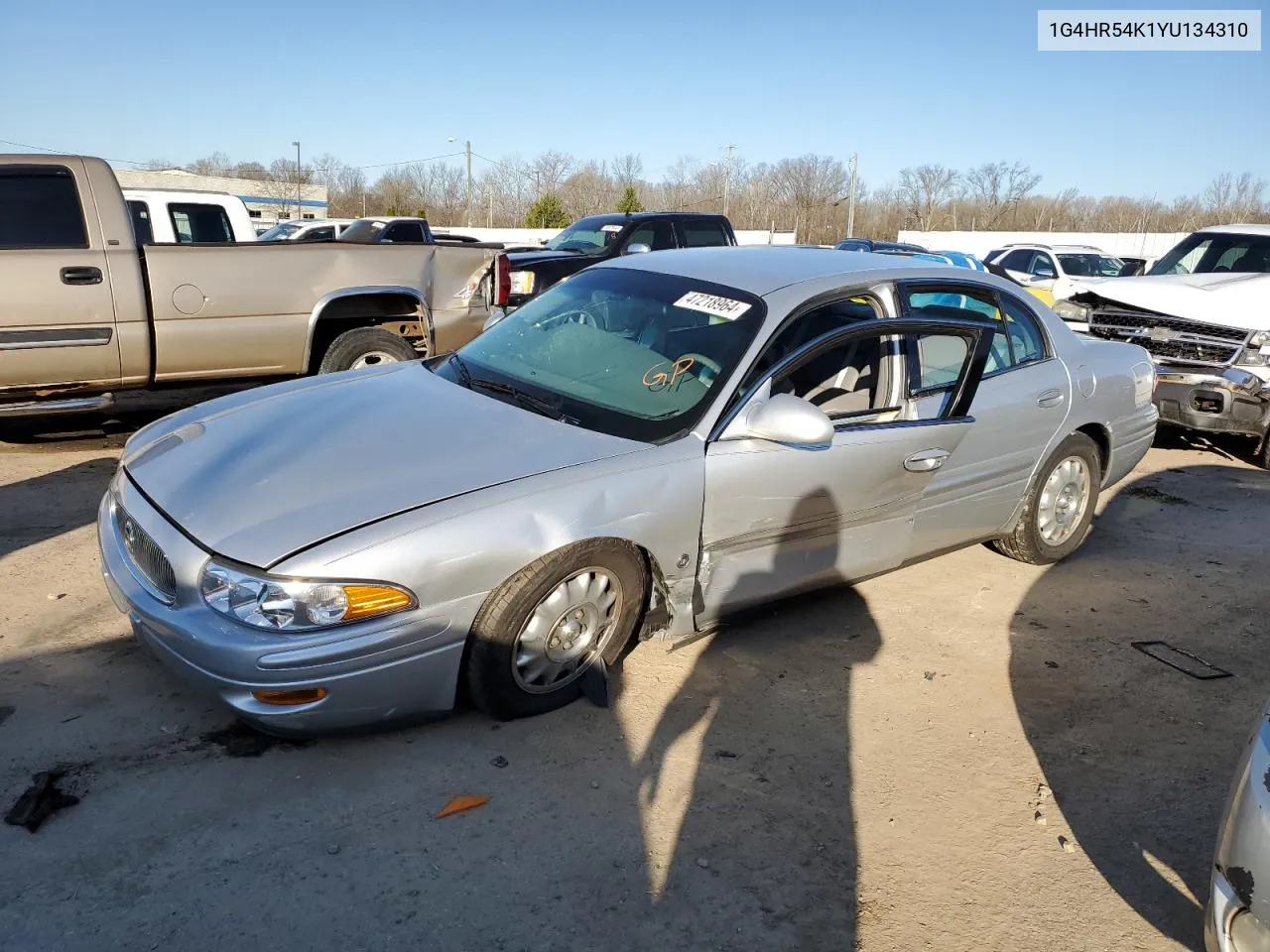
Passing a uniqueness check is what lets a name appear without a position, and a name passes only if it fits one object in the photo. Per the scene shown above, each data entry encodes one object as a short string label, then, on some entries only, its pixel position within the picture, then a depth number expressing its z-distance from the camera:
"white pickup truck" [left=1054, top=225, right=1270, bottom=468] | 7.52
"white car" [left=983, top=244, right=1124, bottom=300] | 17.88
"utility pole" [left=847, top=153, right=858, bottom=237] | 44.19
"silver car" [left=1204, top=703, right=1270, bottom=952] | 2.07
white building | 42.06
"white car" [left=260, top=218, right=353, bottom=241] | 19.00
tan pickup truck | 6.20
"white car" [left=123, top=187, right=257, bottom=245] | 9.70
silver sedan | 2.94
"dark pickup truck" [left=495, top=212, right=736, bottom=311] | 11.43
